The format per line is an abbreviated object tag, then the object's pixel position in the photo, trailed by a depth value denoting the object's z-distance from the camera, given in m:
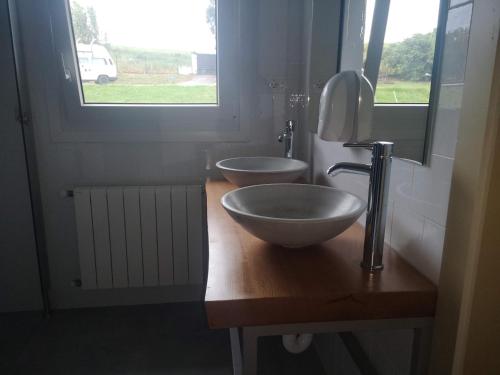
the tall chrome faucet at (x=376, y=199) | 0.82
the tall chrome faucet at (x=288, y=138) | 1.88
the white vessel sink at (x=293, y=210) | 0.84
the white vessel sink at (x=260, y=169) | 1.56
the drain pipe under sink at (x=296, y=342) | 1.32
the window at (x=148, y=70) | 1.94
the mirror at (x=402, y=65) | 0.84
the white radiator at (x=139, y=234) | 2.00
